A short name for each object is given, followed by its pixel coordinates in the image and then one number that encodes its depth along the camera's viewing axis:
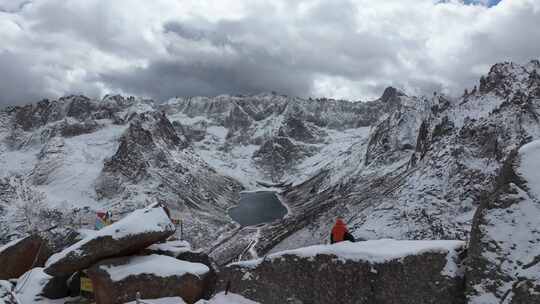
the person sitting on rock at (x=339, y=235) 25.12
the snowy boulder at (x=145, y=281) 23.98
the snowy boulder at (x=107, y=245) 25.53
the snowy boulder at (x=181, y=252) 27.91
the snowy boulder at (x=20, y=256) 29.55
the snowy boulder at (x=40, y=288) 27.33
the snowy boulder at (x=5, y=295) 17.09
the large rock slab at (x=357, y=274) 19.55
